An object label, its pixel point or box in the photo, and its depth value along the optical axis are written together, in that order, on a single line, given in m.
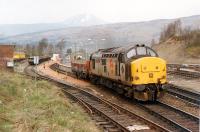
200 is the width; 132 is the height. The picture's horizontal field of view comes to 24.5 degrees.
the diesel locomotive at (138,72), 24.34
